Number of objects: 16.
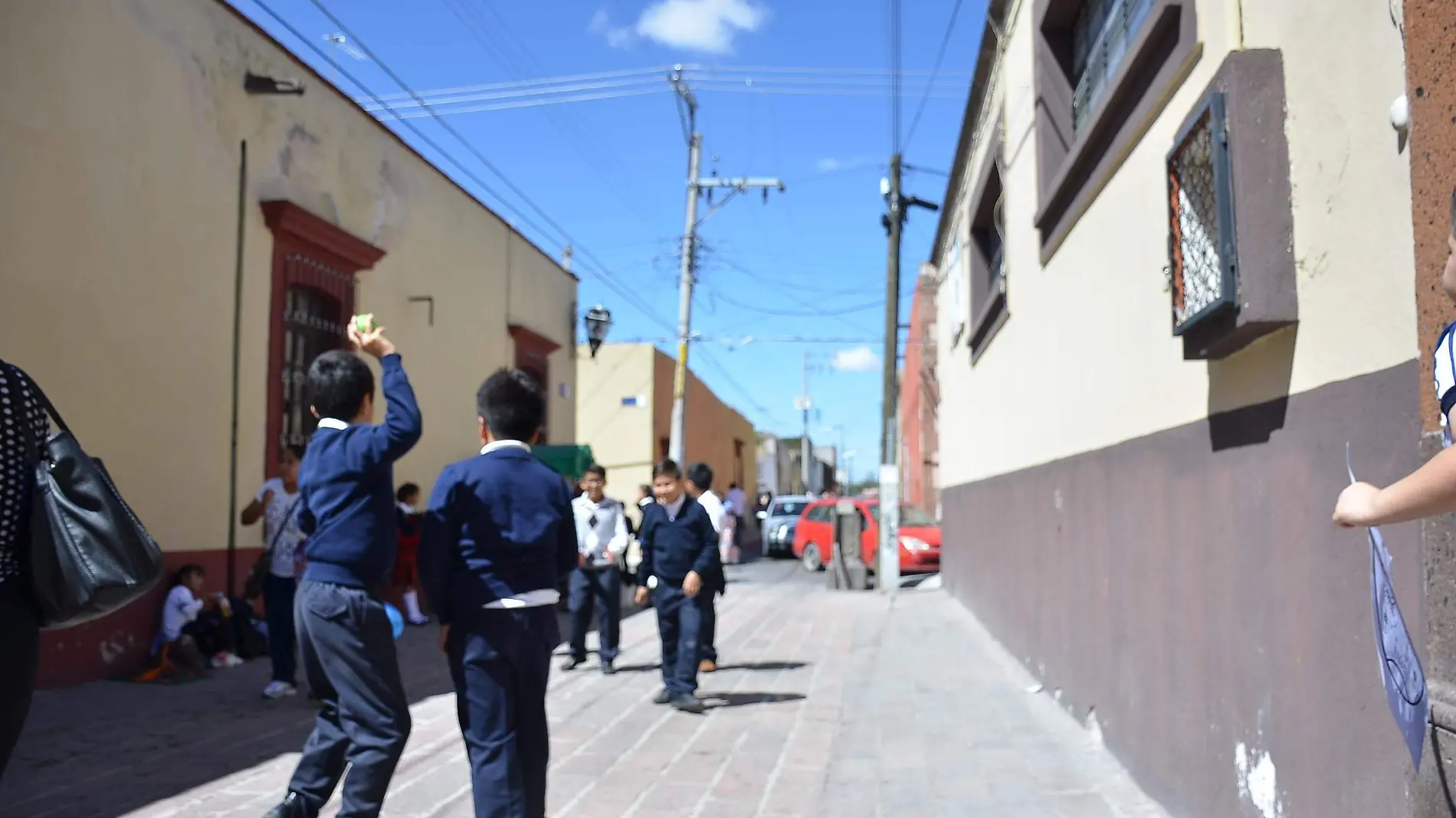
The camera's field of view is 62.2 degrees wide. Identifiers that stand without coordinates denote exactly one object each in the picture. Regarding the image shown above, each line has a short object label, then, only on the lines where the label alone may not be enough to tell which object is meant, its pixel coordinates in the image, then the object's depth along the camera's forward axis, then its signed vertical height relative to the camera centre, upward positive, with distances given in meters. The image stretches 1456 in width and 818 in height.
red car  21.58 -0.49
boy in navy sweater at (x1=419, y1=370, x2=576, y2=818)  4.02 -0.30
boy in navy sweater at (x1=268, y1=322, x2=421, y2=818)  4.12 -0.29
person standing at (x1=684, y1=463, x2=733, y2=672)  8.64 -0.53
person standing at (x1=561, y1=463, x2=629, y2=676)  9.55 -0.41
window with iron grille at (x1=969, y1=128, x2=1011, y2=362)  11.10 +2.76
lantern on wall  20.34 +3.17
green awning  15.62 +0.68
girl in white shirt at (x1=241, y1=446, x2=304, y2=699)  7.95 -0.49
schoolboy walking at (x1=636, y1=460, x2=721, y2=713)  7.94 -0.39
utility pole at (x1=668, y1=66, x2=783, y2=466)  25.30 +5.80
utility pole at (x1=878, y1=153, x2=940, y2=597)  18.47 +1.58
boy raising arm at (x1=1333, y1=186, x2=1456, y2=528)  1.95 +0.04
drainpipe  10.14 +1.52
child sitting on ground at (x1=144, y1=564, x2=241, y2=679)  8.81 -0.94
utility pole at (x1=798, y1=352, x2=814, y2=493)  58.56 +2.65
